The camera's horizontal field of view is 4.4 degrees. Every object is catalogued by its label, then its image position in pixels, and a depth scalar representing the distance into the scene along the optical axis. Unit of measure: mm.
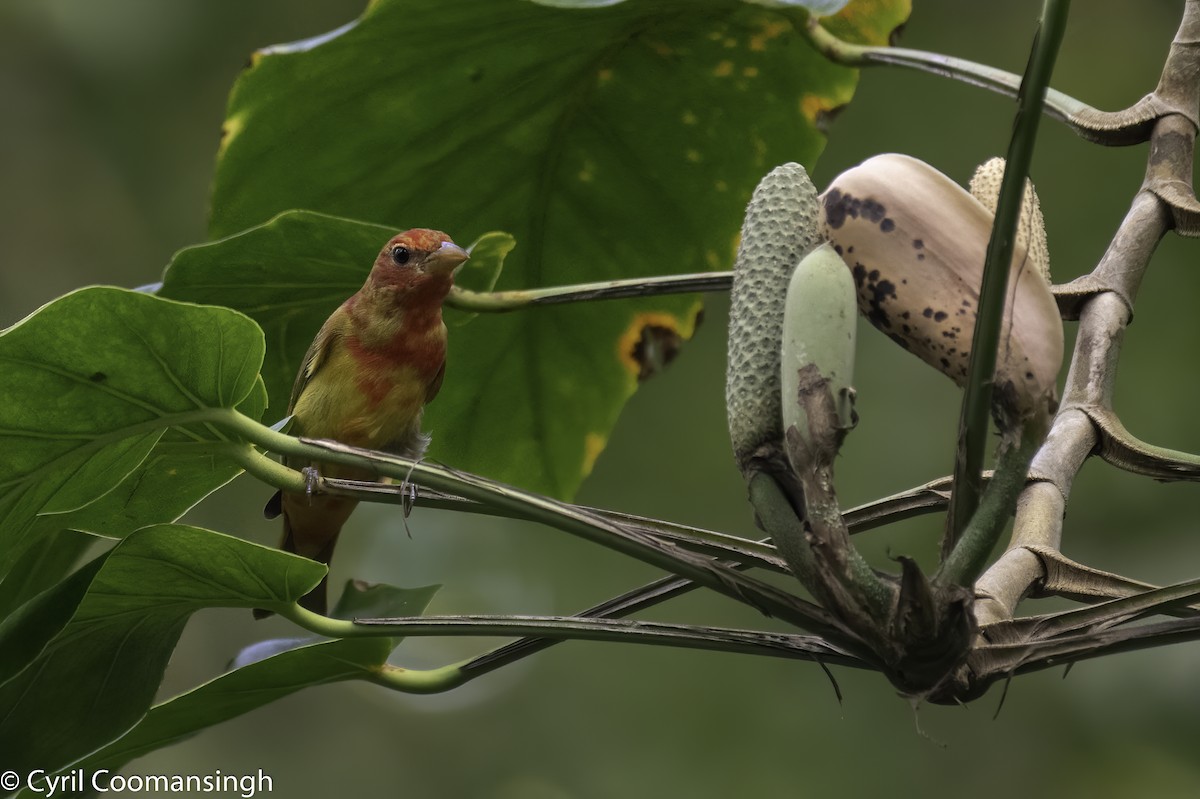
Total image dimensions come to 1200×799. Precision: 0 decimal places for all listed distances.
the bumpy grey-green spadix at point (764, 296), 5701
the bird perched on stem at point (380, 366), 6529
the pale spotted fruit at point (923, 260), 5710
